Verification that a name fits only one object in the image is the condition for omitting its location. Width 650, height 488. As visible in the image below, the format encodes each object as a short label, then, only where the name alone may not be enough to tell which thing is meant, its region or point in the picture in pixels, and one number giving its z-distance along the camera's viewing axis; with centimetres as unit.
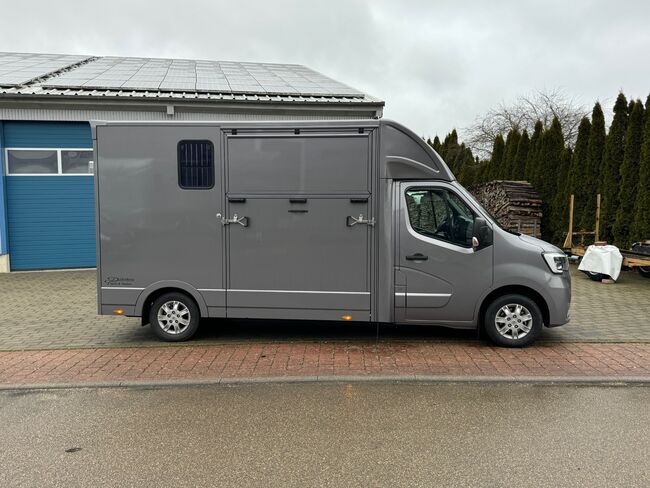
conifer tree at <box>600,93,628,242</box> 1388
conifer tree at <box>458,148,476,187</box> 2777
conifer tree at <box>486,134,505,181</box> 2218
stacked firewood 1695
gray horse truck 603
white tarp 1125
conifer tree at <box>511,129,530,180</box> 1973
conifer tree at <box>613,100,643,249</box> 1320
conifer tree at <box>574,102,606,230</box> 1490
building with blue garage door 1284
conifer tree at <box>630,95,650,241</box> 1260
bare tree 4138
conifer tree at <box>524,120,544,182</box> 1844
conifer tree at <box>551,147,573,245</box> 1625
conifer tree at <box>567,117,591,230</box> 1544
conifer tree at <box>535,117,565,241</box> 1730
